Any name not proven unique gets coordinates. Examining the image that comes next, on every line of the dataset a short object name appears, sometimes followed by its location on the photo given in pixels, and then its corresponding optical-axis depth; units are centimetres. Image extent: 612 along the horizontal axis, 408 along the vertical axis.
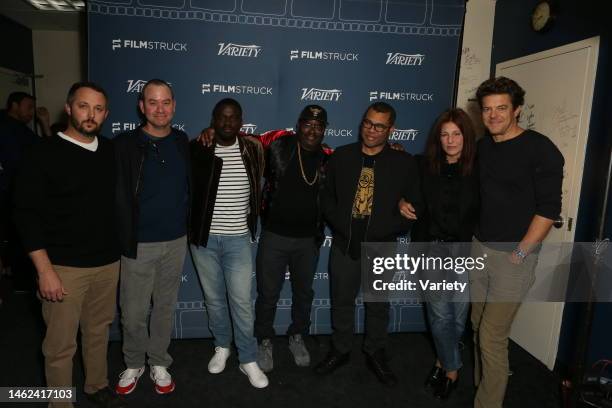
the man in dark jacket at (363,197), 254
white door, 262
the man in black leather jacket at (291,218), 262
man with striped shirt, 247
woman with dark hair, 228
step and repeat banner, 280
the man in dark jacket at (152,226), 227
